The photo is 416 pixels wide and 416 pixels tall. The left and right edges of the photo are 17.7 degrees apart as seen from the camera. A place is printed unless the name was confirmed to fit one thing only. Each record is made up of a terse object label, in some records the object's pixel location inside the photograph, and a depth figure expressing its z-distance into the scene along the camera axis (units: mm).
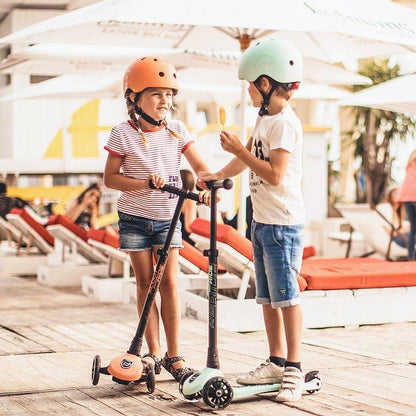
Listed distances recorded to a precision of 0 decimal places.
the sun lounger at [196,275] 10296
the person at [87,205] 15233
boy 5877
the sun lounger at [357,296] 9271
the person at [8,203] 19132
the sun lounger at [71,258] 13274
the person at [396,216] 15703
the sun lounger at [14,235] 16626
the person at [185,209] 11373
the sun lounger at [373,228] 15633
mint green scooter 5613
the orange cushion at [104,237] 11975
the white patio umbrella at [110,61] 13314
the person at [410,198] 14174
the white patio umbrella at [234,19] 9026
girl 6247
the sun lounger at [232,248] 9101
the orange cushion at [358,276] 9306
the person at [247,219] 10457
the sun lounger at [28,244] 15074
